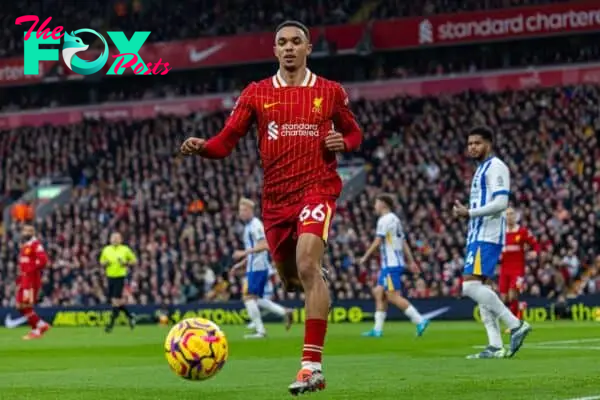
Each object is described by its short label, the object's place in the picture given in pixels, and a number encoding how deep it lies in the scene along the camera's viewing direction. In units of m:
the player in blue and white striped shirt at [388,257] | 22.22
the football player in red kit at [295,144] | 10.38
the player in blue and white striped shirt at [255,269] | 22.73
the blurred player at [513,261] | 23.53
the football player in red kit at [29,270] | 25.66
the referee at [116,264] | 28.94
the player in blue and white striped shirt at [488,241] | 14.80
